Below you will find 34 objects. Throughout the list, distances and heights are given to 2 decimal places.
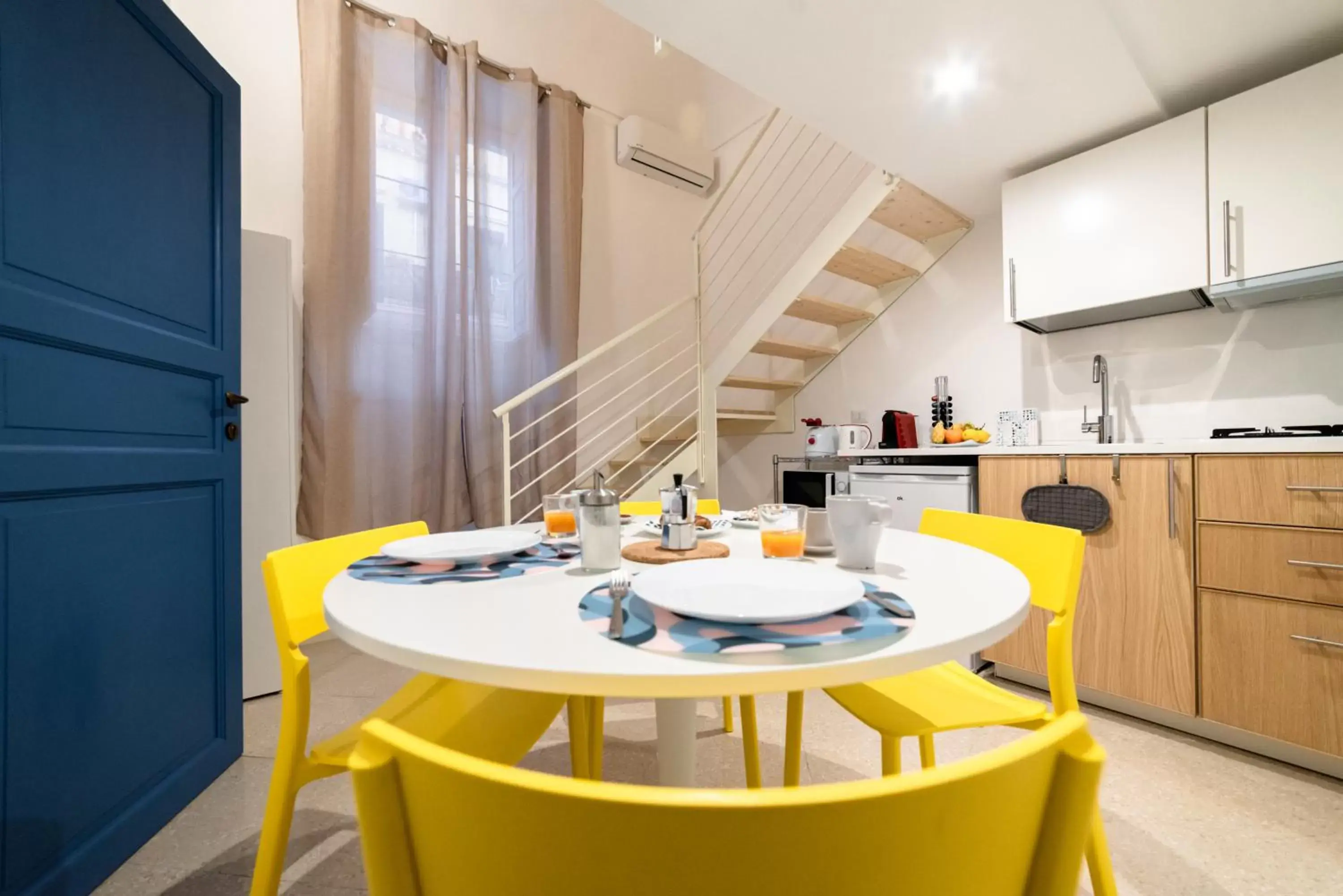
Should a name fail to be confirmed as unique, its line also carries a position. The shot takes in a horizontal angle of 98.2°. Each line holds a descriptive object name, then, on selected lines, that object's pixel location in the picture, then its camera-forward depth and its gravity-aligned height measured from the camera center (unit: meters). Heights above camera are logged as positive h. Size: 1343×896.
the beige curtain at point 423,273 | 2.71 +0.96
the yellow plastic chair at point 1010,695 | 0.96 -0.44
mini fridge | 2.39 -0.16
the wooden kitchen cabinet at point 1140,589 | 1.82 -0.45
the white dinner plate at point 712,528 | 1.21 -0.16
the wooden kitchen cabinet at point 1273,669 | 1.57 -0.63
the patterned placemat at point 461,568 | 0.85 -0.17
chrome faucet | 2.47 +0.14
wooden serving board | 0.95 -0.17
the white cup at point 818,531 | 1.00 -0.13
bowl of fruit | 2.70 +0.08
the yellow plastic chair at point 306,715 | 0.89 -0.43
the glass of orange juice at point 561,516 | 1.22 -0.13
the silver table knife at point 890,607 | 0.62 -0.17
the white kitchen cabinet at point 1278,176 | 1.77 +0.87
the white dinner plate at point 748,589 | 0.59 -0.16
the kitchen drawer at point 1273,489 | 1.58 -0.11
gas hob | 1.78 +0.05
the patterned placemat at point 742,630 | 0.55 -0.18
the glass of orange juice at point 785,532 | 0.94 -0.13
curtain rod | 2.80 +2.18
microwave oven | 3.21 -0.19
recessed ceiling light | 1.94 +1.28
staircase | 3.04 +0.87
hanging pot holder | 2.01 -0.20
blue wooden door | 1.13 +0.06
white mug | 0.85 -0.11
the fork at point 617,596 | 0.58 -0.15
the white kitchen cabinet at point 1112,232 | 2.03 +0.83
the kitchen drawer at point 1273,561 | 1.58 -0.32
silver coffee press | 1.01 -0.12
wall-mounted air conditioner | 3.81 +2.06
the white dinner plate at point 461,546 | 0.91 -0.15
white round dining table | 0.48 -0.18
